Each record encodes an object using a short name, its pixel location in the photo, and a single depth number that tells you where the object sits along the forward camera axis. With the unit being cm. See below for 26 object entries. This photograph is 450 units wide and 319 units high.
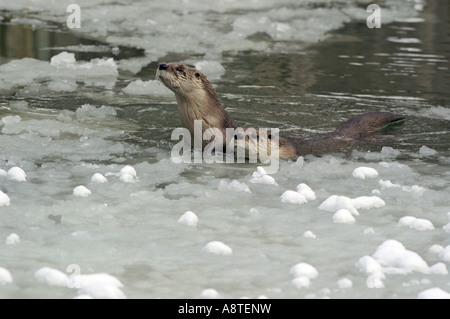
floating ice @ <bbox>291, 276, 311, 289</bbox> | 683
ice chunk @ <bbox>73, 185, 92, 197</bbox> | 917
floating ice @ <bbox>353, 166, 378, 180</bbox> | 1039
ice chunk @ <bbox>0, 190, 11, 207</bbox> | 876
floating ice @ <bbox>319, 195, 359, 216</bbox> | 883
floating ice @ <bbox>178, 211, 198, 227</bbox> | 831
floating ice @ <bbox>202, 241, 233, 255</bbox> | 755
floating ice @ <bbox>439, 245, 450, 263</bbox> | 751
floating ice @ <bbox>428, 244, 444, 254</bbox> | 775
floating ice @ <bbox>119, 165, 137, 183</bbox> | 985
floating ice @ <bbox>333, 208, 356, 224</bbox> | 848
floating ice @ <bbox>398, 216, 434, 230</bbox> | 840
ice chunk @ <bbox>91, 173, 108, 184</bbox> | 973
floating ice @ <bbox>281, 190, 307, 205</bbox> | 920
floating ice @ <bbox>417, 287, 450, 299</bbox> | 646
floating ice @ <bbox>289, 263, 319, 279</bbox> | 701
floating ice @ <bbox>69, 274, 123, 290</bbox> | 657
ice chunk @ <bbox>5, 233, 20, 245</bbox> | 763
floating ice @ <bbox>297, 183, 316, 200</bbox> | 934
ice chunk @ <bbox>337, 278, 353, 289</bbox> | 685
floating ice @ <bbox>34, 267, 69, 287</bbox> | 668
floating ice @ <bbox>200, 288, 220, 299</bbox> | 658
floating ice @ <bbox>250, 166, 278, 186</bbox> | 1004
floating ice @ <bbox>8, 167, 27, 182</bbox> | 973
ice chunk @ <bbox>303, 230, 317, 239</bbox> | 809
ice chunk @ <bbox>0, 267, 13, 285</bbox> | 668
